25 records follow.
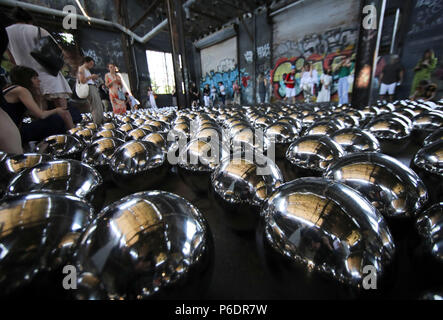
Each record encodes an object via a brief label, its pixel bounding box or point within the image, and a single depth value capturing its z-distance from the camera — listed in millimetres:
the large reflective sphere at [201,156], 1248
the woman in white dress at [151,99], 12055
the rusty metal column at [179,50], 5932
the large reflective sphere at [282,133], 1877
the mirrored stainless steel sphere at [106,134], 1959
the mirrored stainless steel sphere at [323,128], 1771
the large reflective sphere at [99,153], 1484
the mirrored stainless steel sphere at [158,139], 1723
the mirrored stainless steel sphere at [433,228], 566
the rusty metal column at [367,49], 3471
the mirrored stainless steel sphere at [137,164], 1268
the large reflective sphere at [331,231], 514
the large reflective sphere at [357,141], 1381
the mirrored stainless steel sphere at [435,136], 1371
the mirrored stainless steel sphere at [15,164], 1130
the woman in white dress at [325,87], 8898
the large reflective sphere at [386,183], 768
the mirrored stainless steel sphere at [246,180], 871
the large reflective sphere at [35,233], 520
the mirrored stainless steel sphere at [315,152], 1184
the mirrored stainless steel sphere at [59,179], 929
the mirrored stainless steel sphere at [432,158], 1039
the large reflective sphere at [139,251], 465
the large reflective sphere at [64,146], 1751
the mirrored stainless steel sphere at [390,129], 1808
